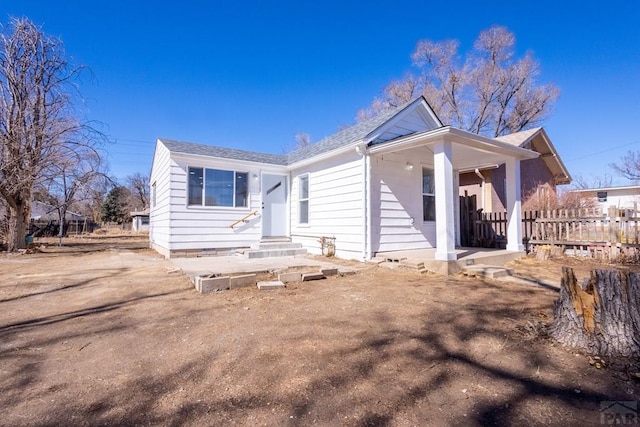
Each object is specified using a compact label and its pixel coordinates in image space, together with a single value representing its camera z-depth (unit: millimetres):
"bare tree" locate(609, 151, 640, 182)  23000
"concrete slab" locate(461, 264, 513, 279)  5785
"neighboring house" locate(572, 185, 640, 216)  23406
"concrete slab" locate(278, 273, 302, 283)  5508
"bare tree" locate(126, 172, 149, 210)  49312
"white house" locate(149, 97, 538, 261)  7438
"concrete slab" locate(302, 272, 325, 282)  5629
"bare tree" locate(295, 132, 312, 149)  29312
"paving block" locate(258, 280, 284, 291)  5012
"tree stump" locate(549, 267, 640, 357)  2434
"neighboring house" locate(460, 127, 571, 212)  13188
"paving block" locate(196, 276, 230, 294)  4895
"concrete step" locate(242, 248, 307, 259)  8523
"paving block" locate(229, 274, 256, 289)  5145
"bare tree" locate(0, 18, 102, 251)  10688
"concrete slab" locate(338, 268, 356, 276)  6230
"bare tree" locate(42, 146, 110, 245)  11531
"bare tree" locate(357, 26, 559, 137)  21094
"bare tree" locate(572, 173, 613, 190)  26500
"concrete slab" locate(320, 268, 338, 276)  6030
